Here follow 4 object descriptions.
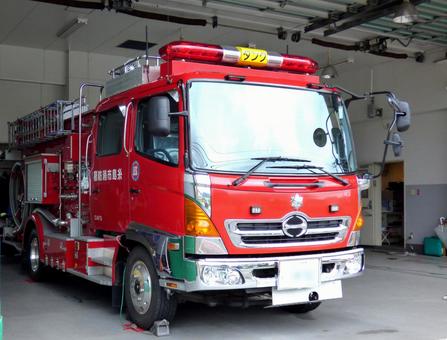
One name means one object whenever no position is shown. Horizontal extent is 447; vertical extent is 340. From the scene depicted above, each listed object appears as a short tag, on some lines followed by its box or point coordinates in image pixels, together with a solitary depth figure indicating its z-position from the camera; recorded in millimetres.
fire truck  5223
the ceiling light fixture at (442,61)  12986
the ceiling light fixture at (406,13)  8836
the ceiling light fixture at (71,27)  11898
